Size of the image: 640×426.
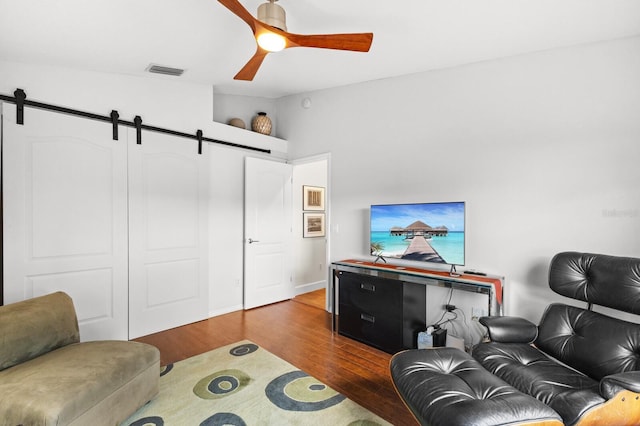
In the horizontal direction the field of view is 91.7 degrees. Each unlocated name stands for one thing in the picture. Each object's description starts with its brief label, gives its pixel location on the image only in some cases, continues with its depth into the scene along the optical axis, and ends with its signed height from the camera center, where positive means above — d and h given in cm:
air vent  306 +147
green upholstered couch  148 -87
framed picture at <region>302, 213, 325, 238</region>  509 -18
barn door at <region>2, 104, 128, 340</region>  259 -1
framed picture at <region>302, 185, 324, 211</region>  507 +28
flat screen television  290 -18
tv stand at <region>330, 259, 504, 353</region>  273 -83
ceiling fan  186 +110
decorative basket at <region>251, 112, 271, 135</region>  444 +129
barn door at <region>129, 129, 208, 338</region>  327 -22
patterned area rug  193 -127
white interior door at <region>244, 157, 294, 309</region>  420 -27
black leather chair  138 -84
